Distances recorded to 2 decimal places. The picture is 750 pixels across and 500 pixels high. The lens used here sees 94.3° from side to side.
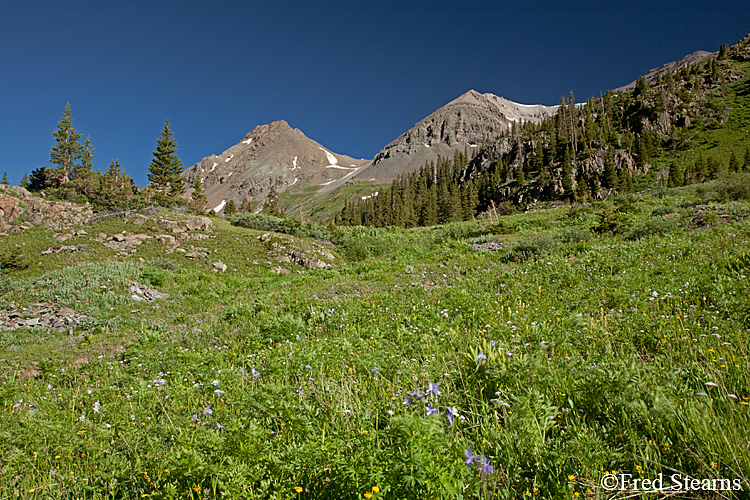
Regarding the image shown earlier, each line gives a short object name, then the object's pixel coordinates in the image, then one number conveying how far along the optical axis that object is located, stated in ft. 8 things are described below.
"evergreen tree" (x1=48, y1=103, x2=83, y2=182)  165.78
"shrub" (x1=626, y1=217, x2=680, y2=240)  37.47
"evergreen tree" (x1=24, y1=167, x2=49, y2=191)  113.18
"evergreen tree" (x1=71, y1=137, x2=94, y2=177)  184.98
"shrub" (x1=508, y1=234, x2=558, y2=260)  38.86
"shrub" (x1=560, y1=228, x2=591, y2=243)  43.05
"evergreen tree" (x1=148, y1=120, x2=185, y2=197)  169.68
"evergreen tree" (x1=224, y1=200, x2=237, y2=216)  284.82
